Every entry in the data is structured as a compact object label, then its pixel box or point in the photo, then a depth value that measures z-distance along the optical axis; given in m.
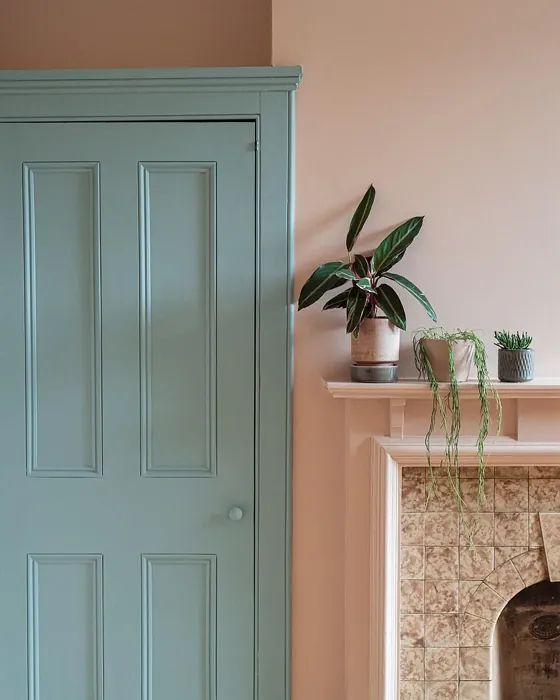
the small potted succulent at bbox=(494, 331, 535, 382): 1.58
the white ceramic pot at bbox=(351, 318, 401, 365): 1.59
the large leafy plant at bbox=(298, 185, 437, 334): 1.56
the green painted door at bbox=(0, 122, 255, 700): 1.70
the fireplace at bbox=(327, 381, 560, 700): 1.65
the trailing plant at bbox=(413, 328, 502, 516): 1.55
